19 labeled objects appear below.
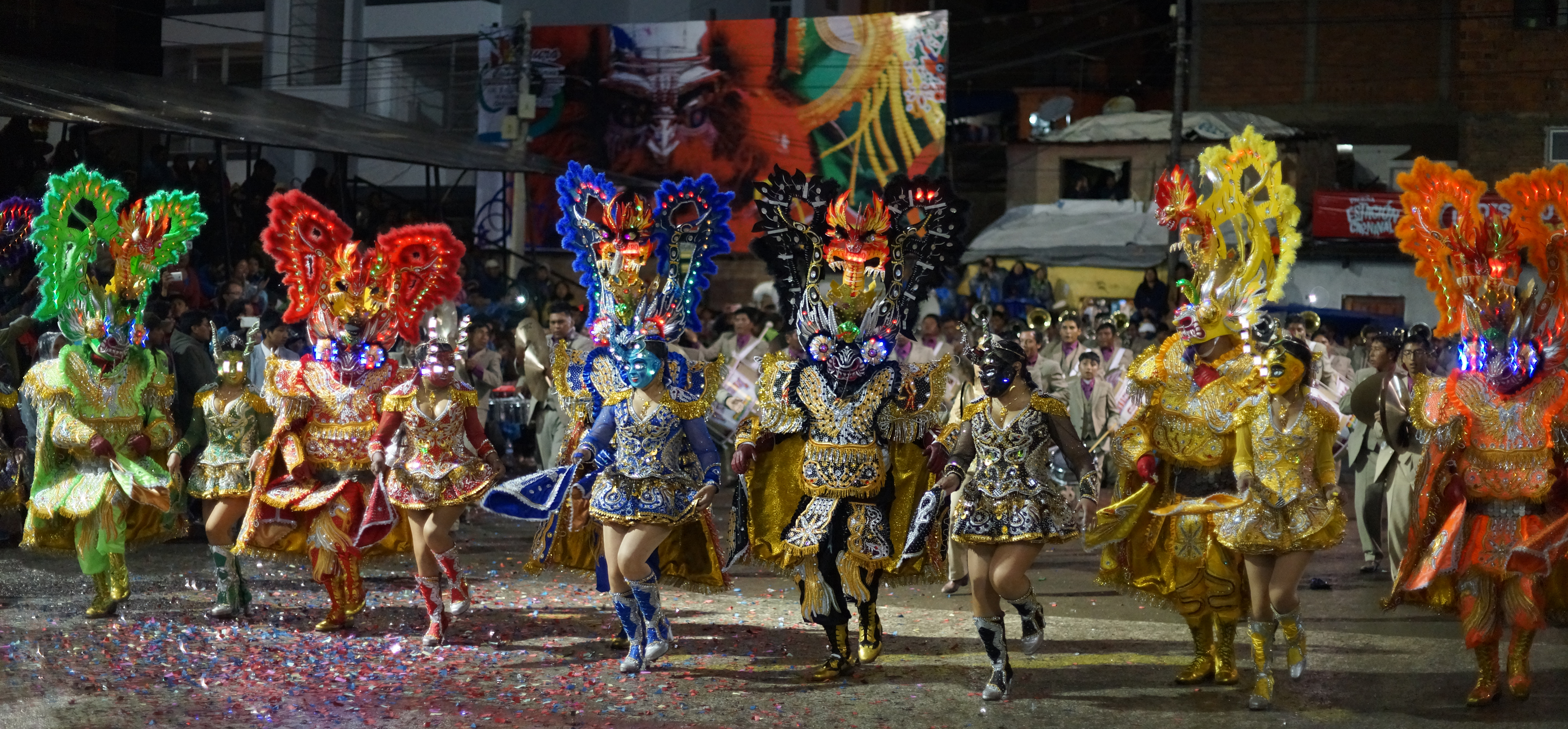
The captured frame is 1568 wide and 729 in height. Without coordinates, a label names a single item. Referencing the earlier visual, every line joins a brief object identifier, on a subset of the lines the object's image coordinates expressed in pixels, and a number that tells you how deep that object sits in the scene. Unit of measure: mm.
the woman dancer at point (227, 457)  9578
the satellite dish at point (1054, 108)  34625
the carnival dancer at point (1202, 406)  7918
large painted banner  29781
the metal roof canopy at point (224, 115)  16250
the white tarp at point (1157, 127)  31547
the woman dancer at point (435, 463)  8883
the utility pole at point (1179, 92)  24188
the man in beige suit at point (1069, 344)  15859
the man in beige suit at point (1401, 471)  10250
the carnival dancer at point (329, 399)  9305
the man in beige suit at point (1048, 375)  13781
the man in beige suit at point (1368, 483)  11547
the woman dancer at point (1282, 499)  7520
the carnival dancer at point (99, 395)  9633
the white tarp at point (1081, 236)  29797
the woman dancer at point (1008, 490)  7566
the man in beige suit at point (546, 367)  11852
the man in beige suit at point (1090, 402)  14172
